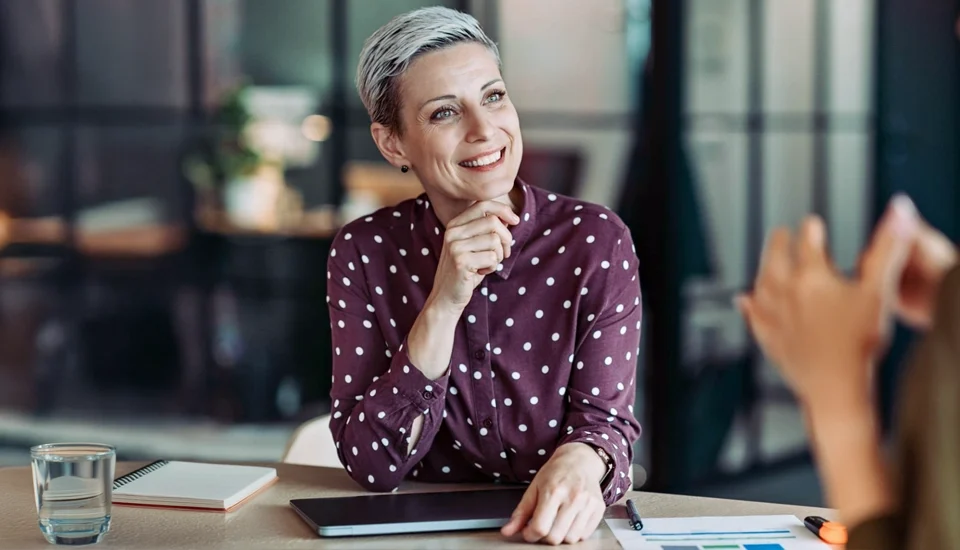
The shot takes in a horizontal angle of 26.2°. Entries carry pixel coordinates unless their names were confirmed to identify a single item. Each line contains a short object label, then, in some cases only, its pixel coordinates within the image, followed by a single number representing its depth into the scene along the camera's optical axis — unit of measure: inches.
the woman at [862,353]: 57.1
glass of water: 76.3
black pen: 78.0
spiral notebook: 81.1
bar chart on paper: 75.7
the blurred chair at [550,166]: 179.3
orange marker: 76.1
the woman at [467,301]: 85.2
